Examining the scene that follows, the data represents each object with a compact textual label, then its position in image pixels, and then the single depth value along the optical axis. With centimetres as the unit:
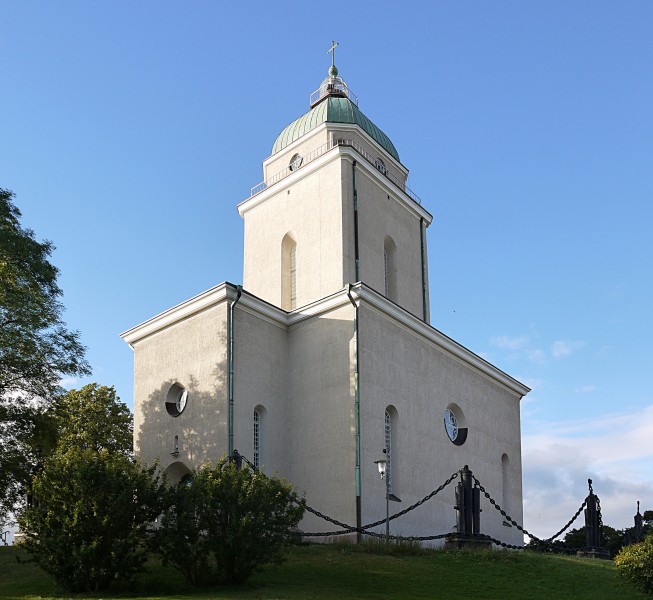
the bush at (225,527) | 1634
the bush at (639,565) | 1680
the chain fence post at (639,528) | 2662
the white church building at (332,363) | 2436
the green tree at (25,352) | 2358
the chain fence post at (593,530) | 2553
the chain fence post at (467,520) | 2108
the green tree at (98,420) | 3462
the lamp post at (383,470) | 2103
